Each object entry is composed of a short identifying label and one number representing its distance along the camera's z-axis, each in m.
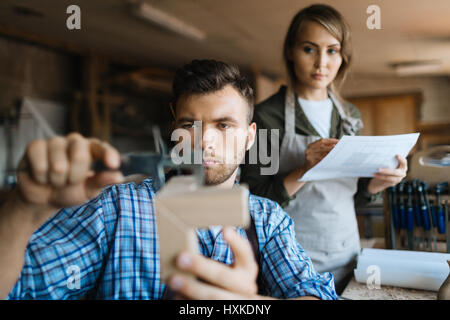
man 0.48
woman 1.13
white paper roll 0.93
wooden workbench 0.92
